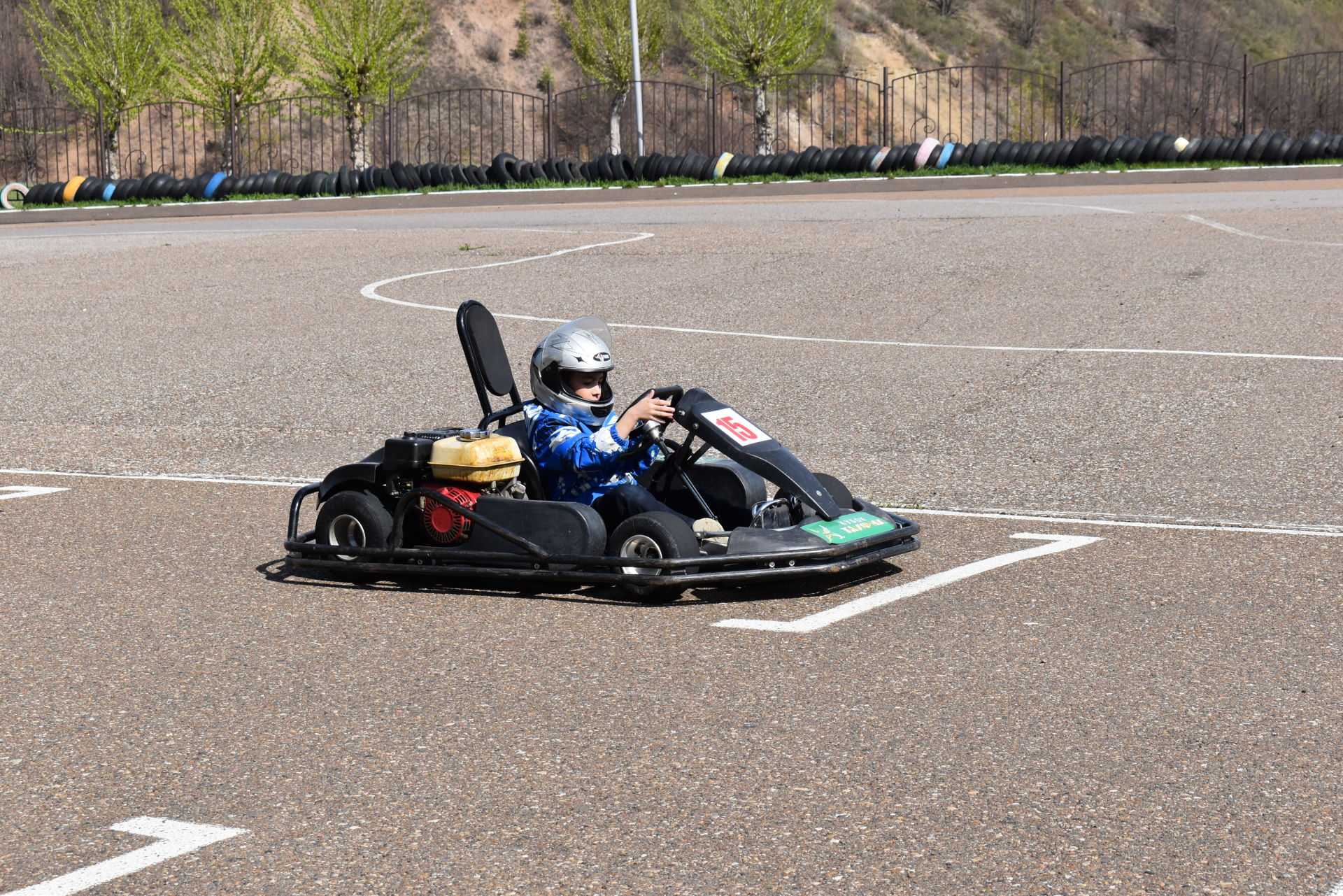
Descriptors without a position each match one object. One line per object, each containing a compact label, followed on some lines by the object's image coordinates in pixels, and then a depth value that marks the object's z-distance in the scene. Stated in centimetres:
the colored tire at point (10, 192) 3182
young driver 603
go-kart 562
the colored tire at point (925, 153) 2772
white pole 3319
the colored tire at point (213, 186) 3044
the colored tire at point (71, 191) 3106
